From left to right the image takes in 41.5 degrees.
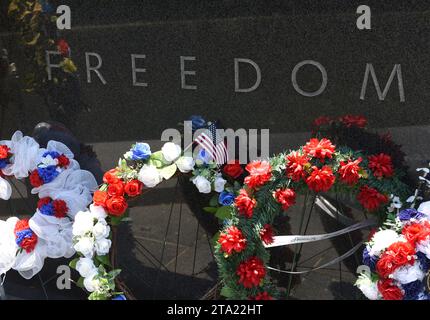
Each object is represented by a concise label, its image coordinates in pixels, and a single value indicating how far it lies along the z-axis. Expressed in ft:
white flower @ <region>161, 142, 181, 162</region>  10.91
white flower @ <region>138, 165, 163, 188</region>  10.73
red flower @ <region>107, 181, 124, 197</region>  10.73
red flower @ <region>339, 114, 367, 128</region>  11.14
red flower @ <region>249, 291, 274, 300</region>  10.32
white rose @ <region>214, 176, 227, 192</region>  10.84
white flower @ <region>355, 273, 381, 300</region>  9.85
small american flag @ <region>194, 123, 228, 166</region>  11.18
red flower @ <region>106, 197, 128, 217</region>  10.60
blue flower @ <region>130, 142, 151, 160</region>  10.95
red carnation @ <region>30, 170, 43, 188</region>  11.82
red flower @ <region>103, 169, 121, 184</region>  10.88
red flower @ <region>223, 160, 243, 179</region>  10.96
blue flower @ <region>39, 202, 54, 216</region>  11.59
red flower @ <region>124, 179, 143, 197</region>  10.71
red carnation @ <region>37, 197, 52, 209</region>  11.70
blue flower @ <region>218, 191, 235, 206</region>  10.78
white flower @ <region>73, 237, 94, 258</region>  10.71
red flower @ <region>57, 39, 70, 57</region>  12.36
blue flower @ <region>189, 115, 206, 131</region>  11.88
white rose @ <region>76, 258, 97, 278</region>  10.94
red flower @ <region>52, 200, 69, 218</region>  11.54
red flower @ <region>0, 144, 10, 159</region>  12.24
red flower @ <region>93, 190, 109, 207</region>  10.78
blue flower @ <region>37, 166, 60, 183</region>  11.78
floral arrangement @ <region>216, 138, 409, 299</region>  9.99
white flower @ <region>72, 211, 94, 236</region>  10.77
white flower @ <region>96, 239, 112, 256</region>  10.79
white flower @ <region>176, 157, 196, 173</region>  10.85
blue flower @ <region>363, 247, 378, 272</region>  9.81
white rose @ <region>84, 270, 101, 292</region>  10.80
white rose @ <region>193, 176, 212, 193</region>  10.74
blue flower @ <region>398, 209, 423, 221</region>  9.60
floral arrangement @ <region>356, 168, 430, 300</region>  9.30
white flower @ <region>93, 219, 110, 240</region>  10.72
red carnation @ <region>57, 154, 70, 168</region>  12.09
